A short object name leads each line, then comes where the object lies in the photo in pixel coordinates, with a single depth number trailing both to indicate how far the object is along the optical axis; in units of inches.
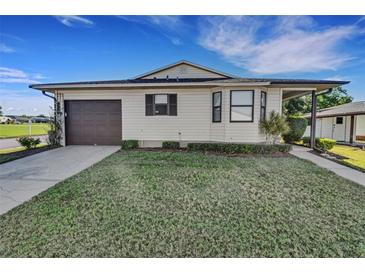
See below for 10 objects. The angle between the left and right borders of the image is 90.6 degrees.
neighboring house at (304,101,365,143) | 543.8
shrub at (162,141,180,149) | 356.8
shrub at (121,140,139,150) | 348.5
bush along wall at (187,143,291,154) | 313.6
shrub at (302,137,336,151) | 356.2
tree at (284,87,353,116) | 1289.4
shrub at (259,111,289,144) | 332.5
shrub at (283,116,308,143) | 438.9
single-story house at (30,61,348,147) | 337.1
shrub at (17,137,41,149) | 334.6
